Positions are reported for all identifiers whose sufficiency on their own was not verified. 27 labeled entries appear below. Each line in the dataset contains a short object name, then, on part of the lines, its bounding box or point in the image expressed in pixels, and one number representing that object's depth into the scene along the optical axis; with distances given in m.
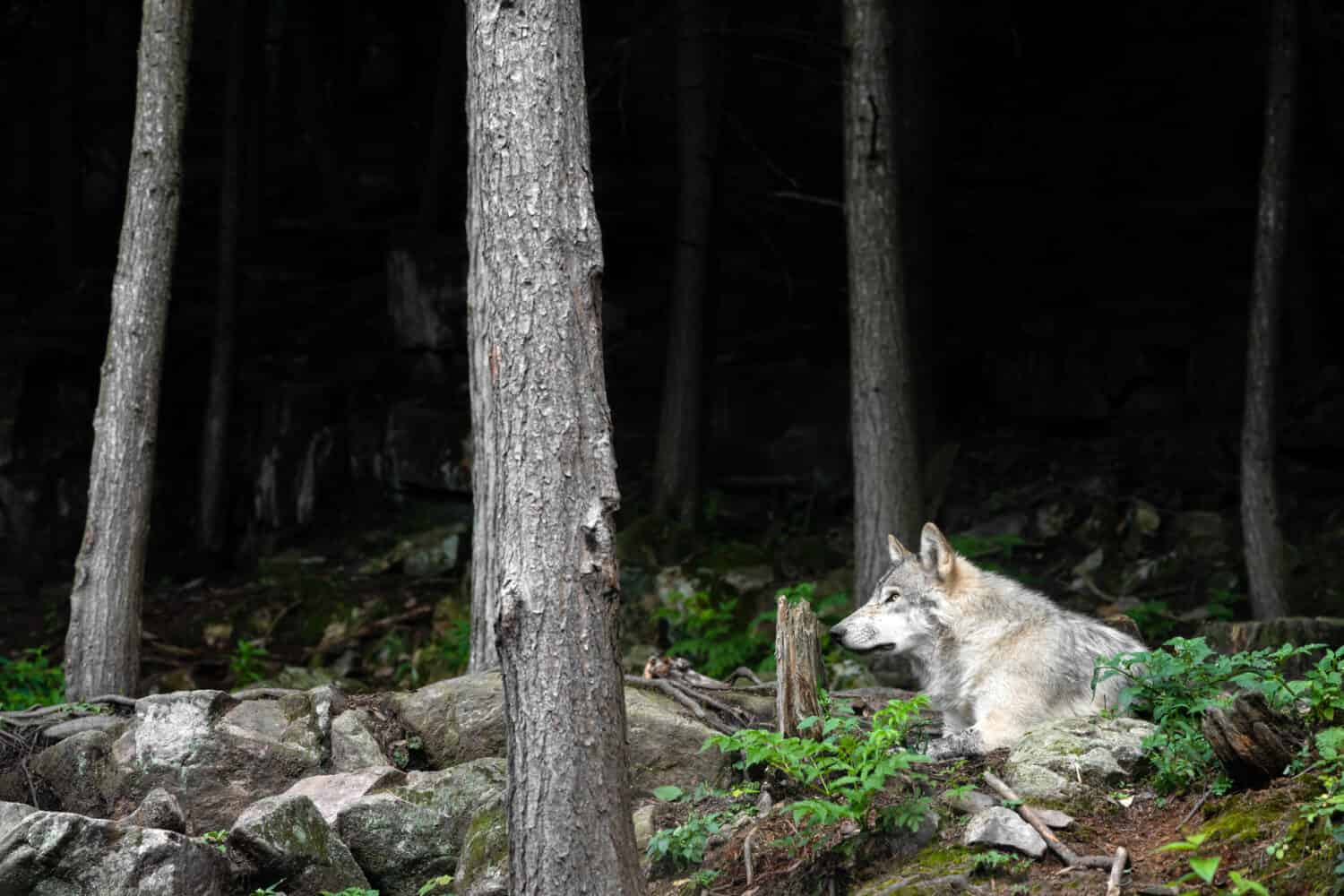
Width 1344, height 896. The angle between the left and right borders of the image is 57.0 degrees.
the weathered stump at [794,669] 6.14
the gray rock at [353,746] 7.40
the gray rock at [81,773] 7.29
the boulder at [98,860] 5.59
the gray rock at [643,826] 6.02
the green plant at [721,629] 11.38
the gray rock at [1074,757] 5.63
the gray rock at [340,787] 6.55
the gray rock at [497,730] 6.95
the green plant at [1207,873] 3.97
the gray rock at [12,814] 6.14
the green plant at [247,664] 12.69
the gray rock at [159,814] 6.19
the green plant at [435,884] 6.04
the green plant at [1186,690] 5.49
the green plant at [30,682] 11.34
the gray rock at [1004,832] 5.02
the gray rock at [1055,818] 5.23
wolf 6.79
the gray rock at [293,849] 5.98
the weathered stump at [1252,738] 5.12
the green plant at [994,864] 4.95
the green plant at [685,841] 5.51
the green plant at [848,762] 5.09
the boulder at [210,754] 7.18
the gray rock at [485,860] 5.91
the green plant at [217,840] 6.04
